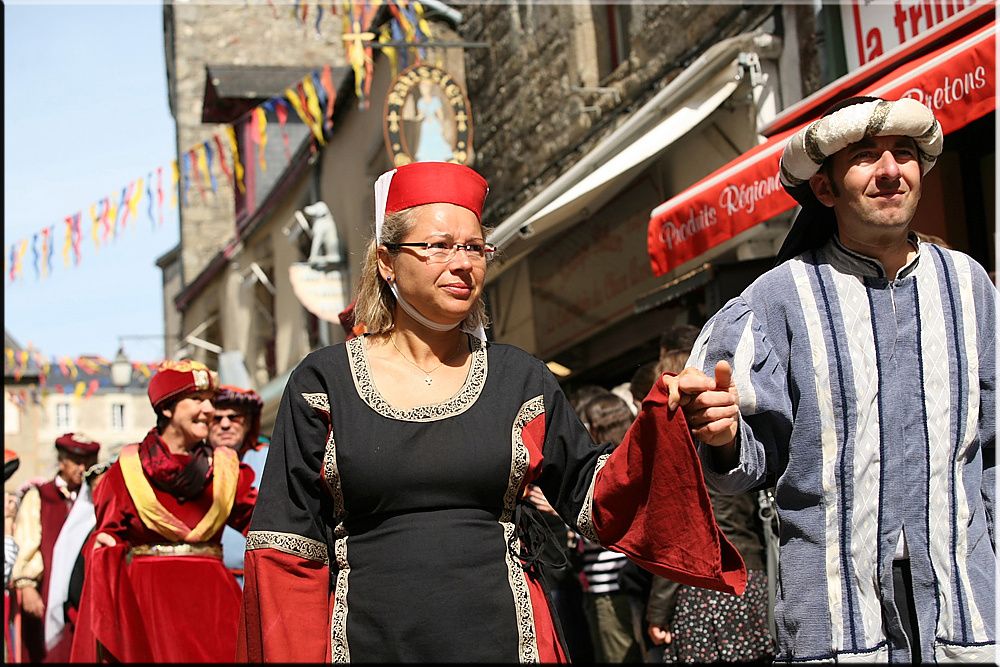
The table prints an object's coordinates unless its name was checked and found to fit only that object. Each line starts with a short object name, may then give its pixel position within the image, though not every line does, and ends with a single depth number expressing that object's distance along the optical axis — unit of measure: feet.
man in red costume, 32.65
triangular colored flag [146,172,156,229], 49.19
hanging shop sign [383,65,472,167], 46.93
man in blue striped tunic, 9.92
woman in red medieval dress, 20.22
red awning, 17.76
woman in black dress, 10.77
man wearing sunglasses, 24.62
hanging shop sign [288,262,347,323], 61.05
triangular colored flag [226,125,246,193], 50.36
